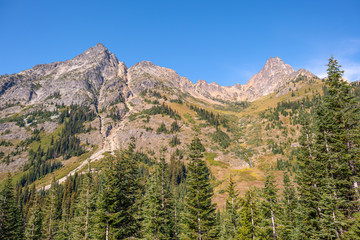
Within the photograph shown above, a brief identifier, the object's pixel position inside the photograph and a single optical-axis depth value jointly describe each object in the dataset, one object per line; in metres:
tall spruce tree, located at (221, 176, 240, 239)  45.19
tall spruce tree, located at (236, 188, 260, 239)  38.53
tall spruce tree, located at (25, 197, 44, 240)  55.94
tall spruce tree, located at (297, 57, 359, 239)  23.70
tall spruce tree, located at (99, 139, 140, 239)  29.59
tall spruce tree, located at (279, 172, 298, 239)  42.04
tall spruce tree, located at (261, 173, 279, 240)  31.11
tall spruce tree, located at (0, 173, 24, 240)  47.19
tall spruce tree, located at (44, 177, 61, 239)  59.47
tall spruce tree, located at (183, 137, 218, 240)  31.14
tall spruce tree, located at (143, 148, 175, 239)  35.88
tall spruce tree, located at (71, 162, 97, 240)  43.80
